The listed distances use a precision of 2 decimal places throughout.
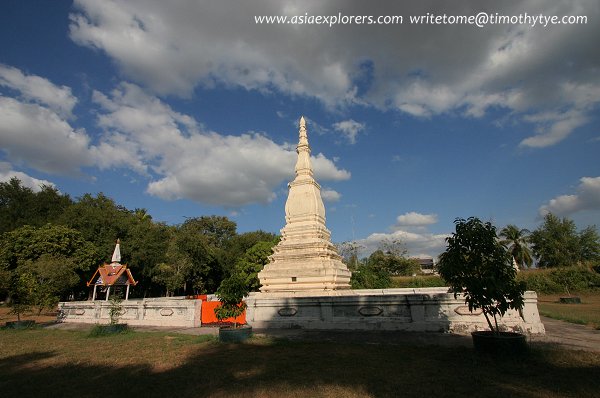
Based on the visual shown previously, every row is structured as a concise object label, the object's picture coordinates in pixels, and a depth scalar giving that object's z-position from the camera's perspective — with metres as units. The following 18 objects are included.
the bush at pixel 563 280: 31.53
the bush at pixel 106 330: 13.12
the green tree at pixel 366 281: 28.41
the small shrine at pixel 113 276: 25.62
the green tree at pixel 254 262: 29.34
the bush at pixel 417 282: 32.69
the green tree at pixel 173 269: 34.69
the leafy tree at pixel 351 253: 52.81
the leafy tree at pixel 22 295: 17.02
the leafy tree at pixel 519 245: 49.47
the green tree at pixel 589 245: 45.06
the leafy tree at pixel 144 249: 37.69
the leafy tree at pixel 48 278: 17.46
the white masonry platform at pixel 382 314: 10.85
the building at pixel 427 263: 79.60
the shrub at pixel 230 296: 12.00
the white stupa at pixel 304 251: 18.45
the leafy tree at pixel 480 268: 7.91
